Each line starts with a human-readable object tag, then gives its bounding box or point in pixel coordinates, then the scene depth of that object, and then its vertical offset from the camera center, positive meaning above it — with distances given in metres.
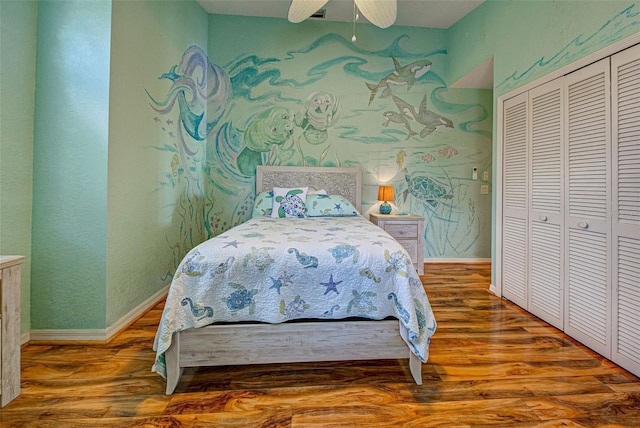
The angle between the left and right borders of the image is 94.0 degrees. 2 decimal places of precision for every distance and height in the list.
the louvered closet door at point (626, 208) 1.60 +0.06
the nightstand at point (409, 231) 3.45 -0.18
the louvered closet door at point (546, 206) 2.12 +0.08
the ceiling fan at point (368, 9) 2.22 +1.58
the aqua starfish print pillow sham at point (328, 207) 3.12 +0.08
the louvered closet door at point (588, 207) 1.77 +0.07
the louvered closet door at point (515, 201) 2.48 +0.14
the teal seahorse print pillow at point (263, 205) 3.22 +0.10
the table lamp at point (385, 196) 3.64 +0.24
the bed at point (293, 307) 1.41 -0.45
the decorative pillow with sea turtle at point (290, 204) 3.04 +0.11
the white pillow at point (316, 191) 3.48 +0.28
